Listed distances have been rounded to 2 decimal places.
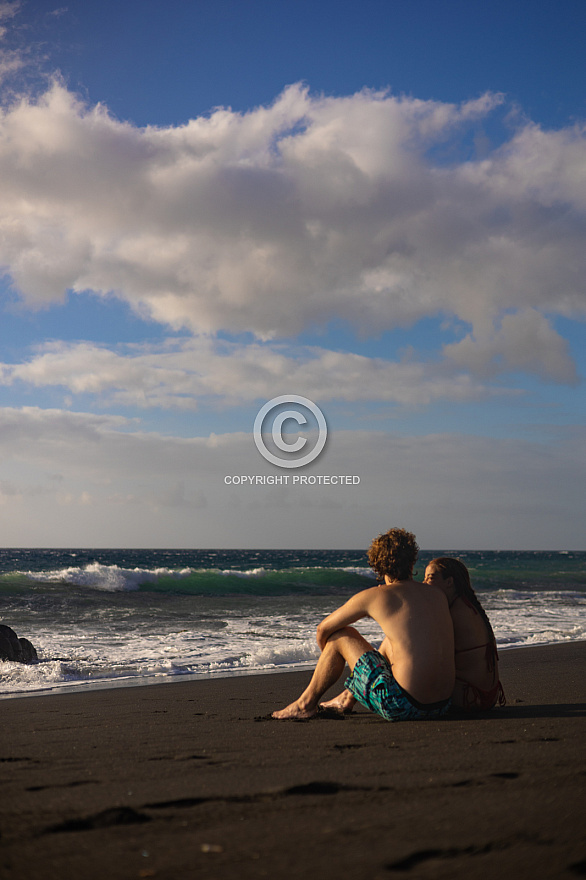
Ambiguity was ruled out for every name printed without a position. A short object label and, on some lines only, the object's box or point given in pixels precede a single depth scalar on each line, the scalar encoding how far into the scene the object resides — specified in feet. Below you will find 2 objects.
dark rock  27.05
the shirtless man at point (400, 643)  12.75
